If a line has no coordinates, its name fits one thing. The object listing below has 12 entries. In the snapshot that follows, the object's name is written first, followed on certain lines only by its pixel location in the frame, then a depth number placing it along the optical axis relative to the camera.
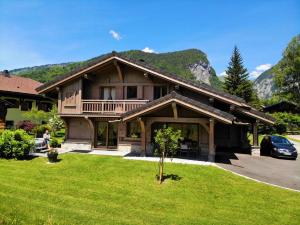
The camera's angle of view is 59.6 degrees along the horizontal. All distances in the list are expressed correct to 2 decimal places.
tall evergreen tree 55.06
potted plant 16.61
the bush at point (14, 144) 17.22
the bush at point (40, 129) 31.08
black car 20.11
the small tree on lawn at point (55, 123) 33.44
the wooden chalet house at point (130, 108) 18.62
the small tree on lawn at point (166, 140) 12.87
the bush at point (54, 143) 22.94
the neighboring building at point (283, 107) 54.44
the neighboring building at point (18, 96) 35.62
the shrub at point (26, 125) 31.48
